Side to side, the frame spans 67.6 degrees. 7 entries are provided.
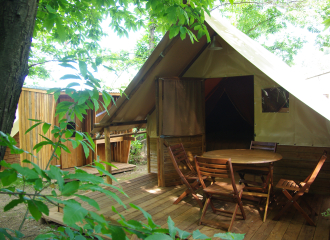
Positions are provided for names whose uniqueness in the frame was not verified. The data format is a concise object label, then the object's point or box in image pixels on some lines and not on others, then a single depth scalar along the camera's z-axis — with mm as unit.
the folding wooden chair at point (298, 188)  3062
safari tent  4398
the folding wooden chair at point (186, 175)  3756
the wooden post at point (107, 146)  5000
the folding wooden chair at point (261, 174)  3470
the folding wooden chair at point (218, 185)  3061
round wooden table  3369
